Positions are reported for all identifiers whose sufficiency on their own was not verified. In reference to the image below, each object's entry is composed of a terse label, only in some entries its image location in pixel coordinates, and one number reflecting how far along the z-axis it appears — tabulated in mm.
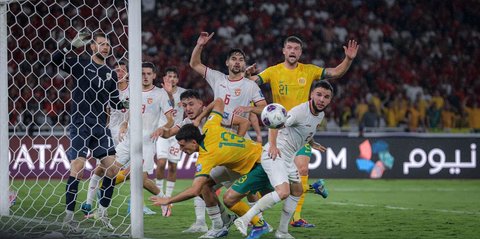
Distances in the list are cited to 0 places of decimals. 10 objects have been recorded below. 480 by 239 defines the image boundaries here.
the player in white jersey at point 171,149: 22062
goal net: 24438
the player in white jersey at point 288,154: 15345
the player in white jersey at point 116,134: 18910
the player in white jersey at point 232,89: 18965
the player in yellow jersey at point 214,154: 15021
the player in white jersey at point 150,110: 20552
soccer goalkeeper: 18010
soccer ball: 15345
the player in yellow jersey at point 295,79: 18549
